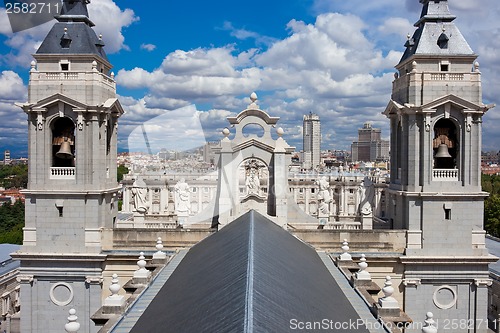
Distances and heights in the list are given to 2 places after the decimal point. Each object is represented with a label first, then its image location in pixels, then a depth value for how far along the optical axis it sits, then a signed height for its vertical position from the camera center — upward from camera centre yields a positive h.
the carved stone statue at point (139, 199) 26.11 -1.82
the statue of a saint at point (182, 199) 25.43 -1.82
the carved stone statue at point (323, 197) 26.38 -1.80
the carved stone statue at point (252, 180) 23.72 -0.77
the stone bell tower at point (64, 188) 21.95 -1.07
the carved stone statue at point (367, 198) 25.27 -1.68
